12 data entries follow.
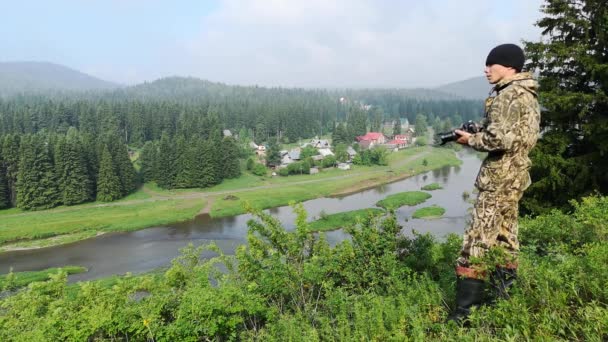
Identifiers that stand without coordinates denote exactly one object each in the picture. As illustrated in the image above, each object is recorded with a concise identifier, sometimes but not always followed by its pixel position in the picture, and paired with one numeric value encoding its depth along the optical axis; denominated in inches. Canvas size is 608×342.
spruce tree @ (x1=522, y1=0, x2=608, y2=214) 482.9
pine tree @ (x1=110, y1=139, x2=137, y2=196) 1974.7
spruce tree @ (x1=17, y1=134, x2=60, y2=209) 1738.4
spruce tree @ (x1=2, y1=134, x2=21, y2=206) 1780.3
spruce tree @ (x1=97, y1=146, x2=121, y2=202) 1875.0
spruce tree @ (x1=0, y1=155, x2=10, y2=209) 1738.4
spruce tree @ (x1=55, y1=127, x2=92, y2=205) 1815.9
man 138.2
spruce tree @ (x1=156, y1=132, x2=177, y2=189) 2123.5
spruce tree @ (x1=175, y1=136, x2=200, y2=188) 2122.3
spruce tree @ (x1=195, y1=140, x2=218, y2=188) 2139.3
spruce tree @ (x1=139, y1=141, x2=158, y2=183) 2182.6
